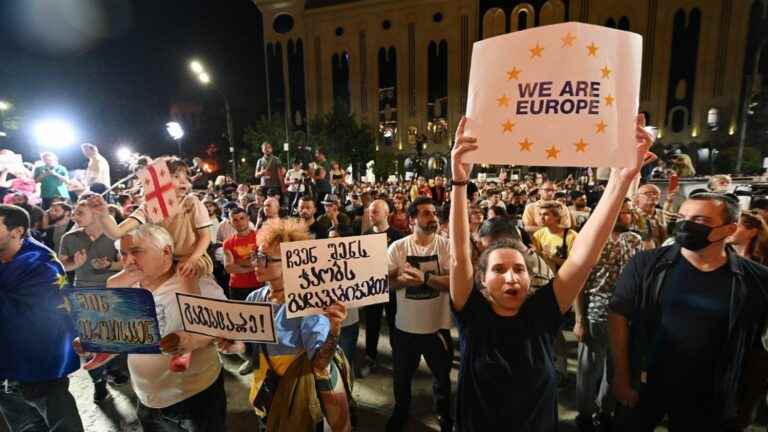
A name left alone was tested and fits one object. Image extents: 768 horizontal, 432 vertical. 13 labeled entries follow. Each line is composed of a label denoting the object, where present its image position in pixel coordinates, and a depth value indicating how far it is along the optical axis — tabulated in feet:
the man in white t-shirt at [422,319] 11.30
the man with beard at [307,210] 18.79
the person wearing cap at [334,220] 20.71
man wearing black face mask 7.67
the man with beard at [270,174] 33.09
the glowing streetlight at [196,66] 36.55
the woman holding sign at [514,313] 6.49
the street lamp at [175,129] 39.55
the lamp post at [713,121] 114.52
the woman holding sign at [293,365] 7.06
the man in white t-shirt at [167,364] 8.05
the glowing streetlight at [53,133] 62.44
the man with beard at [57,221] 21.45
